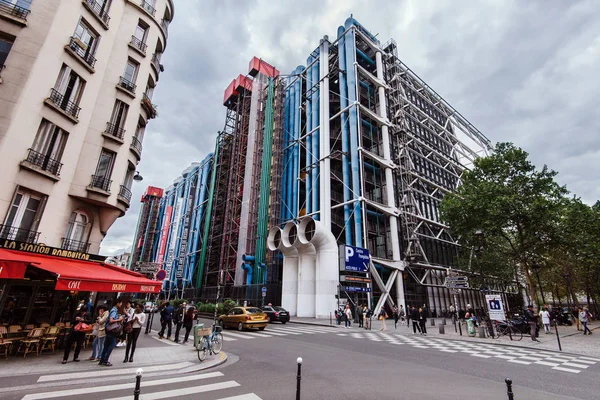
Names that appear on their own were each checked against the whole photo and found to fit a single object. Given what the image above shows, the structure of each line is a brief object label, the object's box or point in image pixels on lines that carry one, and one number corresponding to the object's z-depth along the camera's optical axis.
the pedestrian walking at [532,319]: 15.48
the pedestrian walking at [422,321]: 18.61
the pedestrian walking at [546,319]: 19.00
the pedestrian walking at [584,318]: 18.58
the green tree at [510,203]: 24.84
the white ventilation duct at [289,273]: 30.12
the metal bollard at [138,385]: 3.94
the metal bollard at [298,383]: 4.80
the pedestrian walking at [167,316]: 14.26
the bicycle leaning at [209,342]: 9.86
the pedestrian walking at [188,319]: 13.23
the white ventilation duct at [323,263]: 27.14
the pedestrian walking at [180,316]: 13.34
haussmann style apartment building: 11.42
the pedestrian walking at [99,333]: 9.19
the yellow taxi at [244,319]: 18.20
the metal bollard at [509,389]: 3.68
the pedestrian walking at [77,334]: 8.88
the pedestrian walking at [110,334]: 8.68
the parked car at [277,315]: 23.50
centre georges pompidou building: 33.56
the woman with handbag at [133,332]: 9.27
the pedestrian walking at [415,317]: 19.15
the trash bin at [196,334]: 10.52
